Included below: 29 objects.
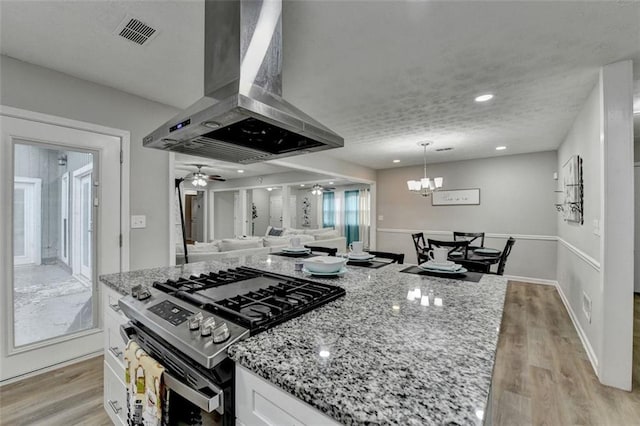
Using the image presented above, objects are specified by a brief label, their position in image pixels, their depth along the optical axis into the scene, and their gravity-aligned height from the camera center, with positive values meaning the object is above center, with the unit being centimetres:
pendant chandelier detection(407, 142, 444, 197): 449 +47
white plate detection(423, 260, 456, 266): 170 -31
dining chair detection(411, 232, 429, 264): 406 -64
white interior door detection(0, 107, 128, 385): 206 -23
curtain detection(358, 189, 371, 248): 991 -5
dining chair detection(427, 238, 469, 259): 336 -38
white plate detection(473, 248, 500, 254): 379 -53
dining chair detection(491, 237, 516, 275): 335 -57
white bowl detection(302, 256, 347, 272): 158 -30
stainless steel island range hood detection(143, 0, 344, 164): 113 +48
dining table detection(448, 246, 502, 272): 332 -56
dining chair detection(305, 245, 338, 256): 263 -37
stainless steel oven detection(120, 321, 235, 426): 79 -52
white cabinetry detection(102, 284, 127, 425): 138 -78
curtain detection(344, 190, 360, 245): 1009 -12
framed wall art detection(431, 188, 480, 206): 584 +33
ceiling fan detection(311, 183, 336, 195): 946 +82
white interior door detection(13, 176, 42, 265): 211 -6
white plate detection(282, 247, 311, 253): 244 -32
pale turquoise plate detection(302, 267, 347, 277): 160 -35
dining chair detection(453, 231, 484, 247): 458 -38
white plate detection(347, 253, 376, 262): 204 -32
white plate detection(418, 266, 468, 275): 166 -35
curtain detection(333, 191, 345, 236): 1028 +3
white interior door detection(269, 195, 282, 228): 1059 +11
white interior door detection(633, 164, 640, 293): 434 -28
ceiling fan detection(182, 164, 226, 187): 621 +80
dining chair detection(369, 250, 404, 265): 237 -38
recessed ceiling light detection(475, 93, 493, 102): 273 +114
